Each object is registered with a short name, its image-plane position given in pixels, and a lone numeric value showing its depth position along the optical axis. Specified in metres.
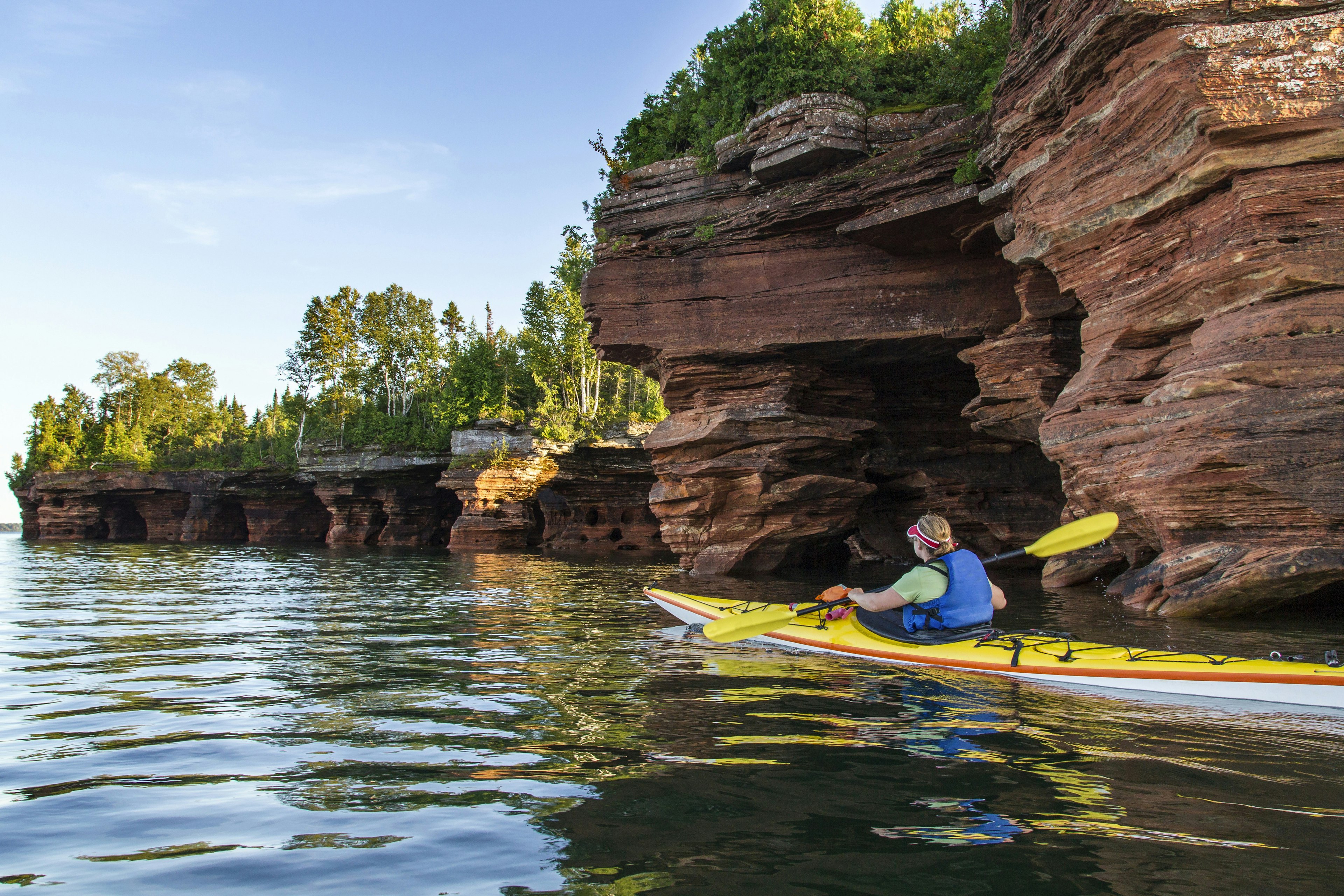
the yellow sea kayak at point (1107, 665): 5.23
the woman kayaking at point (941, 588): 6.62
